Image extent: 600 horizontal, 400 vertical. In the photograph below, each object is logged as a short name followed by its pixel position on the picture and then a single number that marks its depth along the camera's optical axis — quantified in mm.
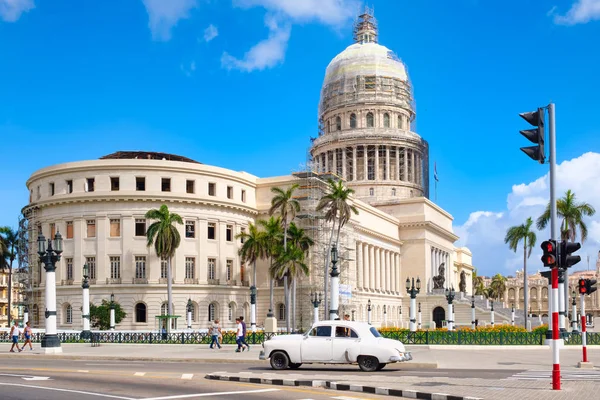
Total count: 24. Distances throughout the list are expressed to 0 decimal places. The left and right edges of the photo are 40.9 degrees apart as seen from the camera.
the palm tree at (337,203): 78812
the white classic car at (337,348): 25875
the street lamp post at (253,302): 59838
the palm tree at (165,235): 74938
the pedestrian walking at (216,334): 41322
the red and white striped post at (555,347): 18766
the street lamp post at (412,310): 57722
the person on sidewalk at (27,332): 40966
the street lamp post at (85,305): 53059
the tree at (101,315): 75250
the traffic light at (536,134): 20234
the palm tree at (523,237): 93625
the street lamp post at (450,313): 69538
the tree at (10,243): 98925
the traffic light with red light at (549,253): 18984
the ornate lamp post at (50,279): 39344
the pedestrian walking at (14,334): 40000
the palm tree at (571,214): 70250
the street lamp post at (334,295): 44906
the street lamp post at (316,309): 61862
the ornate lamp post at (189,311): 73125
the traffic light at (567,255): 19391
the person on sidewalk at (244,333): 38403
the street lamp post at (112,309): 64419
